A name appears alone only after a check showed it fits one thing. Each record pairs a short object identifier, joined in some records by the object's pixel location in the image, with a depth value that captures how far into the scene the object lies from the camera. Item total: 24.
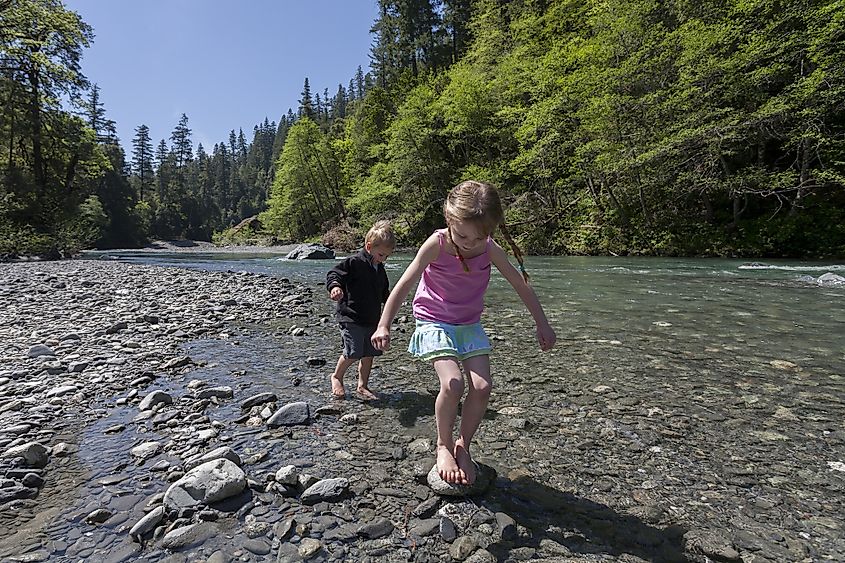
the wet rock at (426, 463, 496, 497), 2.52
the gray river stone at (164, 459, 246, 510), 2.40
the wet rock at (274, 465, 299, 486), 2.61
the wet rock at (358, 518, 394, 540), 2.21
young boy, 4.34
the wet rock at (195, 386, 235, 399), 4.13
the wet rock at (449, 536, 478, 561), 2.06
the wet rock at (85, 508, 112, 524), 2.30
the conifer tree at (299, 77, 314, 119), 68.69
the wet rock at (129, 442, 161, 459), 3.03
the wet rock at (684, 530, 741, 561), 2.03
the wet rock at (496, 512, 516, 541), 2.20
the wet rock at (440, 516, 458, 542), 2.19
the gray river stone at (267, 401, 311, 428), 3.53
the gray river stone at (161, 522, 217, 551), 2.11
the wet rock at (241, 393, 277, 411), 3.91
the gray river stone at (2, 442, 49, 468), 2.89
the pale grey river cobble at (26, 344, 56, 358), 5.43
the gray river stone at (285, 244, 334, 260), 26.47
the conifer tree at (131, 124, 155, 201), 108.31
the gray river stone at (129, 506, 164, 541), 2.18
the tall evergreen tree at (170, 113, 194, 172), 122.38
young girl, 2.54
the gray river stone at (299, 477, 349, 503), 2.48
